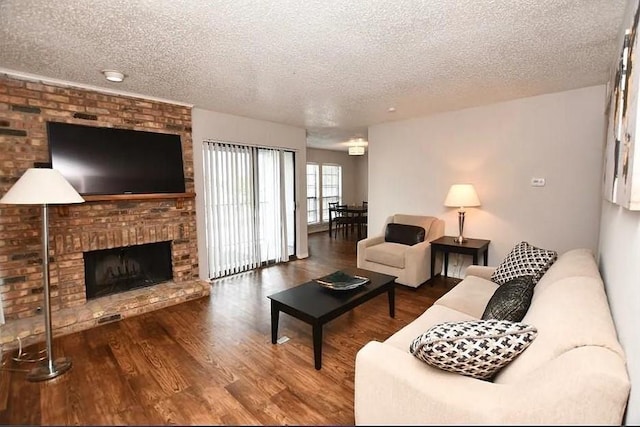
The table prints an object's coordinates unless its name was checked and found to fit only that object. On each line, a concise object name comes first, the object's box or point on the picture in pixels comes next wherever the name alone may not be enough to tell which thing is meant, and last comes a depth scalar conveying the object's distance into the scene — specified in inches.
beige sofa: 33.6
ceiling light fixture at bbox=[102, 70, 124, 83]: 102.6
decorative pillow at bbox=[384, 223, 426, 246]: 162.2
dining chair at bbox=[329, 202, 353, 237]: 306.5
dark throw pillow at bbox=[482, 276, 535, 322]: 64.8
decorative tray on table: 102.0
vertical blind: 165.6
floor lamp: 77.7
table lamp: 146.8
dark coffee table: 85.0
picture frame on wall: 43.3
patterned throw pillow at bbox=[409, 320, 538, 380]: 45.8
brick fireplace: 105.0
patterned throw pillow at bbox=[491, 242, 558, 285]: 93.7
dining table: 297.0
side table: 141.6
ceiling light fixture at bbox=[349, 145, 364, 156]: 245.2
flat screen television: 113.3
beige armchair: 146.6
